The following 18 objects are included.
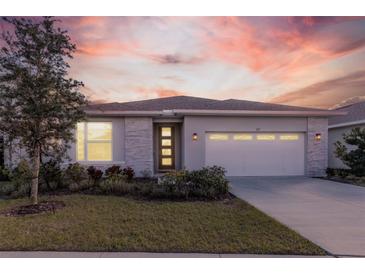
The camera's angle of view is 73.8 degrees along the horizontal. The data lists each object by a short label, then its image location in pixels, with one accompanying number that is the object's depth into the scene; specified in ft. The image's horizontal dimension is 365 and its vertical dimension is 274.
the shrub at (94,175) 27.30
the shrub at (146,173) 34.62
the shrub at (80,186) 25.36
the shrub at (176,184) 22.13
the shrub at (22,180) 21.12
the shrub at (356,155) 33.29
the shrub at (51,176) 25.76
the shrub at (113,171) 30.15
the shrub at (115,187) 24.45
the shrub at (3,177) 32.56
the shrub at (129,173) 30.17
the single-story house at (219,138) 35.09
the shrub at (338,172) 34.65
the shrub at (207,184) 22.25
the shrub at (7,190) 24.25
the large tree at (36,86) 18.07
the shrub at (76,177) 26.14
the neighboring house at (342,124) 44.29
